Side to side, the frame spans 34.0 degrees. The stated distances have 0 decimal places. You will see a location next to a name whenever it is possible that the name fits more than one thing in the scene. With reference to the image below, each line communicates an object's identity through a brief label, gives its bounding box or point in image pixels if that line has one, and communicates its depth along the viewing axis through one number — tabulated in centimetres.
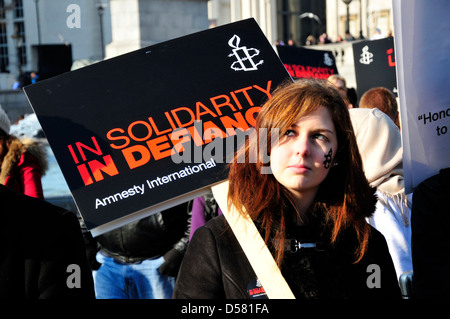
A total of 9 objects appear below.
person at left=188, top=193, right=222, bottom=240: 407
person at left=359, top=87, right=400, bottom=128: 496
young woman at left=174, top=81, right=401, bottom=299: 207
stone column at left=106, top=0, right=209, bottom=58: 1062
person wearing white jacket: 336
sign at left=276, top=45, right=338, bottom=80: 754
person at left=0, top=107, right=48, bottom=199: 435
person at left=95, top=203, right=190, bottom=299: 413
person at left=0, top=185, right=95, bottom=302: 187
